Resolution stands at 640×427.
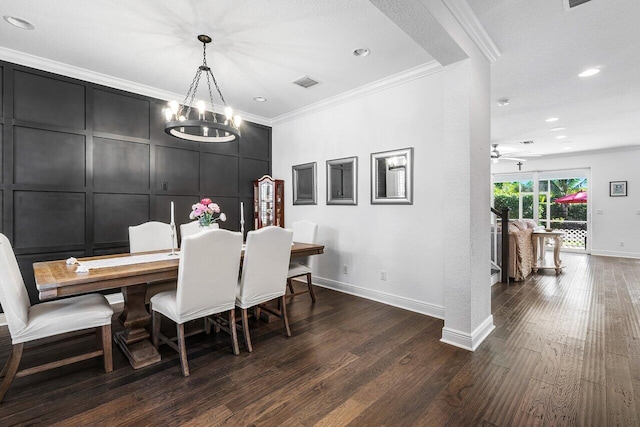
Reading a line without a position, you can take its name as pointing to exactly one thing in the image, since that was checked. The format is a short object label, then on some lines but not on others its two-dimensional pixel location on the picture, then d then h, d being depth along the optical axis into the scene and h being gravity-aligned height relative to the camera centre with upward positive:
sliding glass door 8.12 +0.41
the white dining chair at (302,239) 3.44 -0.35
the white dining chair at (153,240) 2.97 -0.30
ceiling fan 7.44 +1.67
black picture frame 7.24 +0.61
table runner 2.38 -0.41
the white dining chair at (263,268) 2.49 -0.49
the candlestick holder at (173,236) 2.72 -0.21
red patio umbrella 8.00 +0.42
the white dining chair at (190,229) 3.52 -0.19
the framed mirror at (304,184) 4.67 +0.48
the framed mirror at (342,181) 4.06 +0.46
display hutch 4.96 +0.19
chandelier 2.57 +0.96
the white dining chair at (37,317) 1.82 -0.71
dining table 1.92 -0.46
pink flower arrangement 2.79 +0.02
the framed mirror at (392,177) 3.45 +0.45
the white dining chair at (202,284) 2.11 -0.54
